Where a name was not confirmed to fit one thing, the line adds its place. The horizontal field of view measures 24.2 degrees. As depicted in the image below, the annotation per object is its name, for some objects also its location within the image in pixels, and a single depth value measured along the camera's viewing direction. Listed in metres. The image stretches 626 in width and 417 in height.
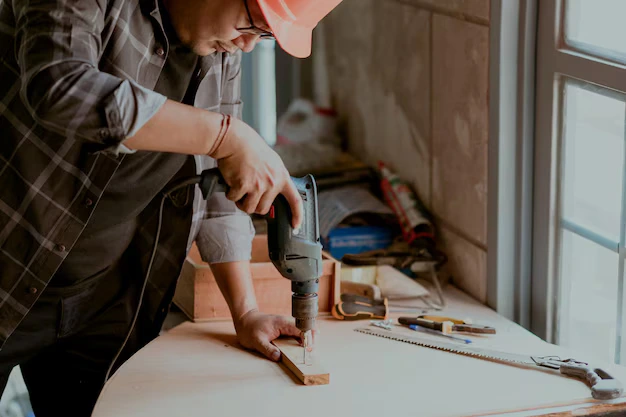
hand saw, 2.26
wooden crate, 2.62
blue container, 3.04
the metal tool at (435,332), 2.50
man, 2.06
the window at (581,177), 2.45
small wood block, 2.31
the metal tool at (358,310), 2.61
